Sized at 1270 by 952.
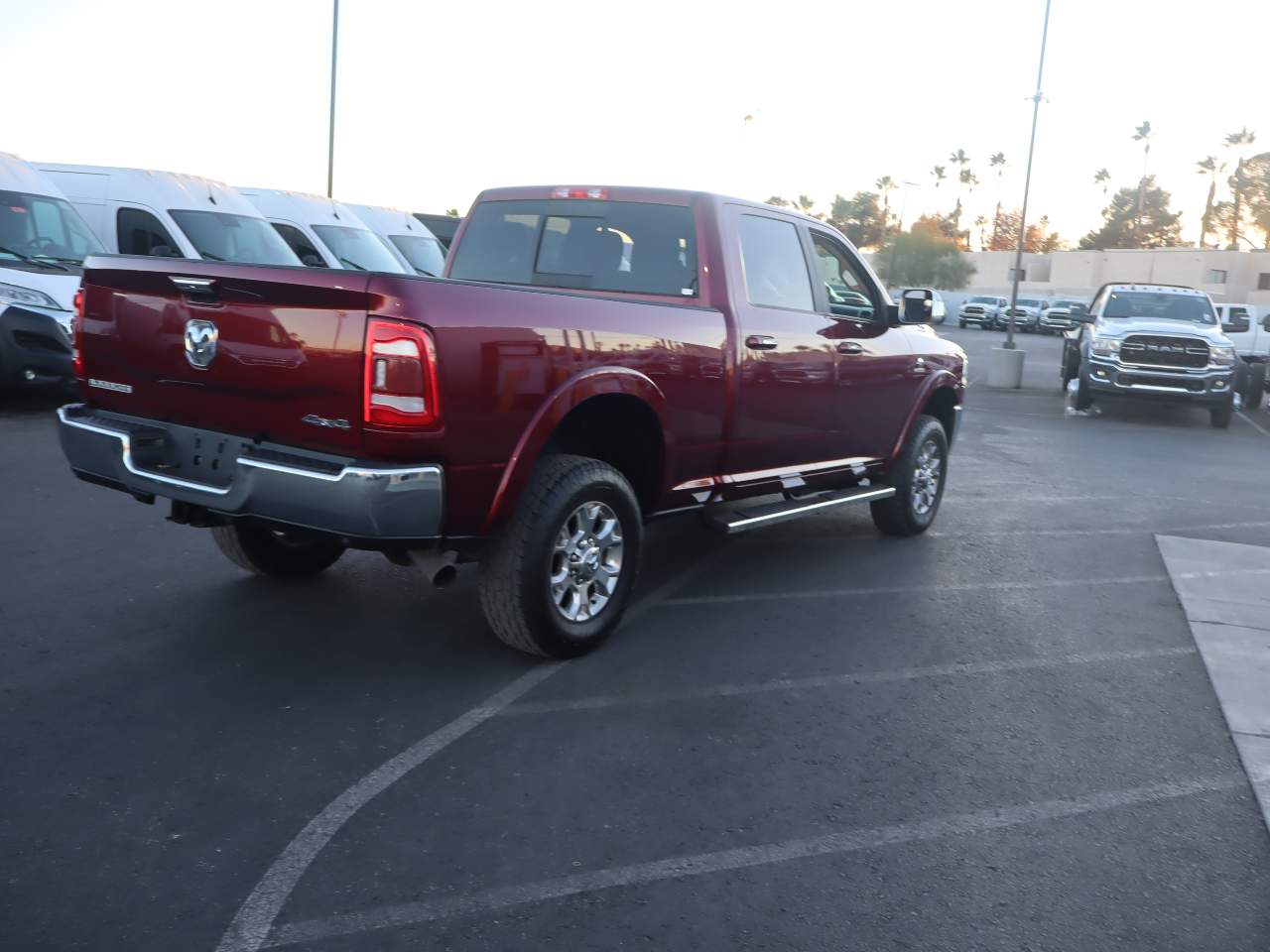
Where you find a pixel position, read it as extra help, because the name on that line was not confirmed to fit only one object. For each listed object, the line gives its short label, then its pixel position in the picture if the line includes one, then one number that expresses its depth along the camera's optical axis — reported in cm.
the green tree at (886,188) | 12081
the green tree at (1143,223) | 10500
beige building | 6806
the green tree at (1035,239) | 11831
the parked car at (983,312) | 5969
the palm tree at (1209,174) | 10019
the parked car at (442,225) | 2616
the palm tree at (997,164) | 12462
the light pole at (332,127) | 2680
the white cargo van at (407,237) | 2059
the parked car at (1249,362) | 1788
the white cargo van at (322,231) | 1769
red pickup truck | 411
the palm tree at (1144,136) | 10919
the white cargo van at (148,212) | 1391
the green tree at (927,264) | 9088
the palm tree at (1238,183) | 9712
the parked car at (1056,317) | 5547
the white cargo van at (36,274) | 1086
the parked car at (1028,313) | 5934
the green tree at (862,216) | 11312
